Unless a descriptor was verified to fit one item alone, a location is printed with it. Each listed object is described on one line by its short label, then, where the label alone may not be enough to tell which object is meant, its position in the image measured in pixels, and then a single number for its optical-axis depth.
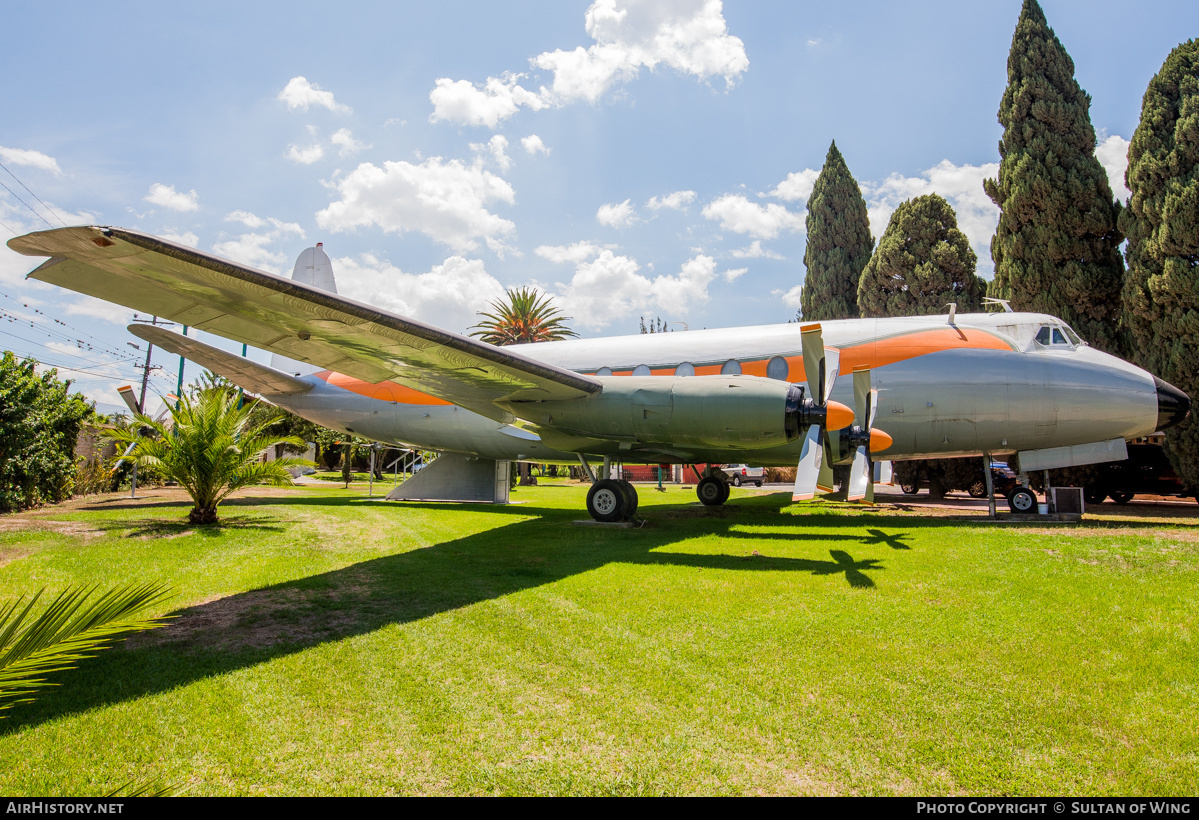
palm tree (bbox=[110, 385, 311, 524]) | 10.63
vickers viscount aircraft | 7.33
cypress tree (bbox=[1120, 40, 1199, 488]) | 15.89
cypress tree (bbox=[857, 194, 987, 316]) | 23.81
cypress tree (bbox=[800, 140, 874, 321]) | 29.56
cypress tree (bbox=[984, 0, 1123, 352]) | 18.77
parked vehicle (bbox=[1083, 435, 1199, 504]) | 18.62
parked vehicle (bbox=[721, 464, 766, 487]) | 36.01
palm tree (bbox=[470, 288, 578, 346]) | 47.50
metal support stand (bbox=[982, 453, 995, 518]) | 11.95
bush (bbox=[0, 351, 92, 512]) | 12.72
